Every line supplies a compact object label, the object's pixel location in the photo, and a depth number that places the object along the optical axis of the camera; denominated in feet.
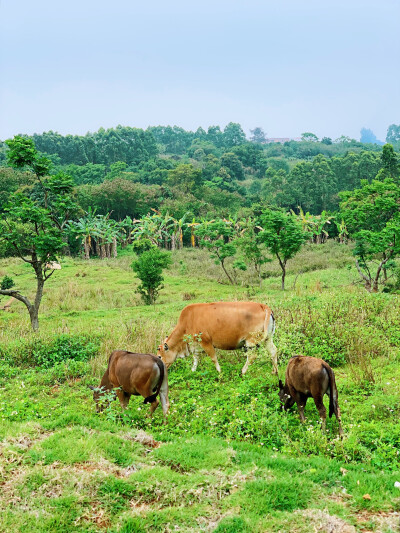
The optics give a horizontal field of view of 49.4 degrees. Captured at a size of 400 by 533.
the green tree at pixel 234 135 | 391.45
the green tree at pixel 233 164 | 240.12
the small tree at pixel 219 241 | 86.43
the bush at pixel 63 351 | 30.42
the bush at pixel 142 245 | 109.33
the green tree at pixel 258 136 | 551.55
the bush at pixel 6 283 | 69.80
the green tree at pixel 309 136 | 434.30
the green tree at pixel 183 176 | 176.35
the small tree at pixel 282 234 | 69.05
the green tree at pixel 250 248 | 80.48
